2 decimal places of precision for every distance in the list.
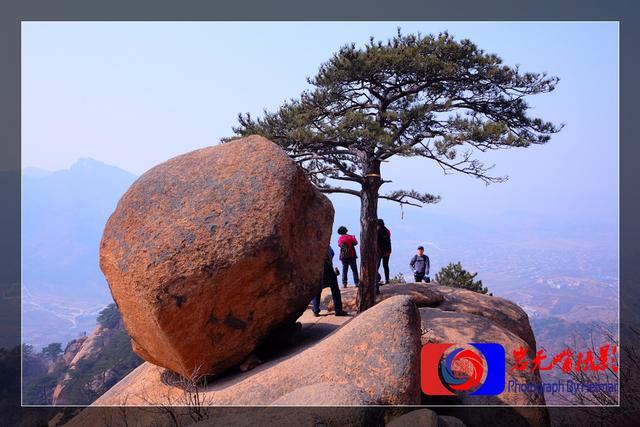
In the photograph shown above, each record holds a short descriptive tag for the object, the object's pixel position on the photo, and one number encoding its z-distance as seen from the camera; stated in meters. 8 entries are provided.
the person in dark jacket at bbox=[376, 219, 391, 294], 15.29
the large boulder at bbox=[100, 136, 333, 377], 8.59
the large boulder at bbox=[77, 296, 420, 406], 6.98
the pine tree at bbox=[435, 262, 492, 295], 22.27
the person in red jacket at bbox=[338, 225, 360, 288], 14.53
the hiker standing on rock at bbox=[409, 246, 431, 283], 17.30
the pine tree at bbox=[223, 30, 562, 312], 13.98
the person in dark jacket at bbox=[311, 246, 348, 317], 12.24
